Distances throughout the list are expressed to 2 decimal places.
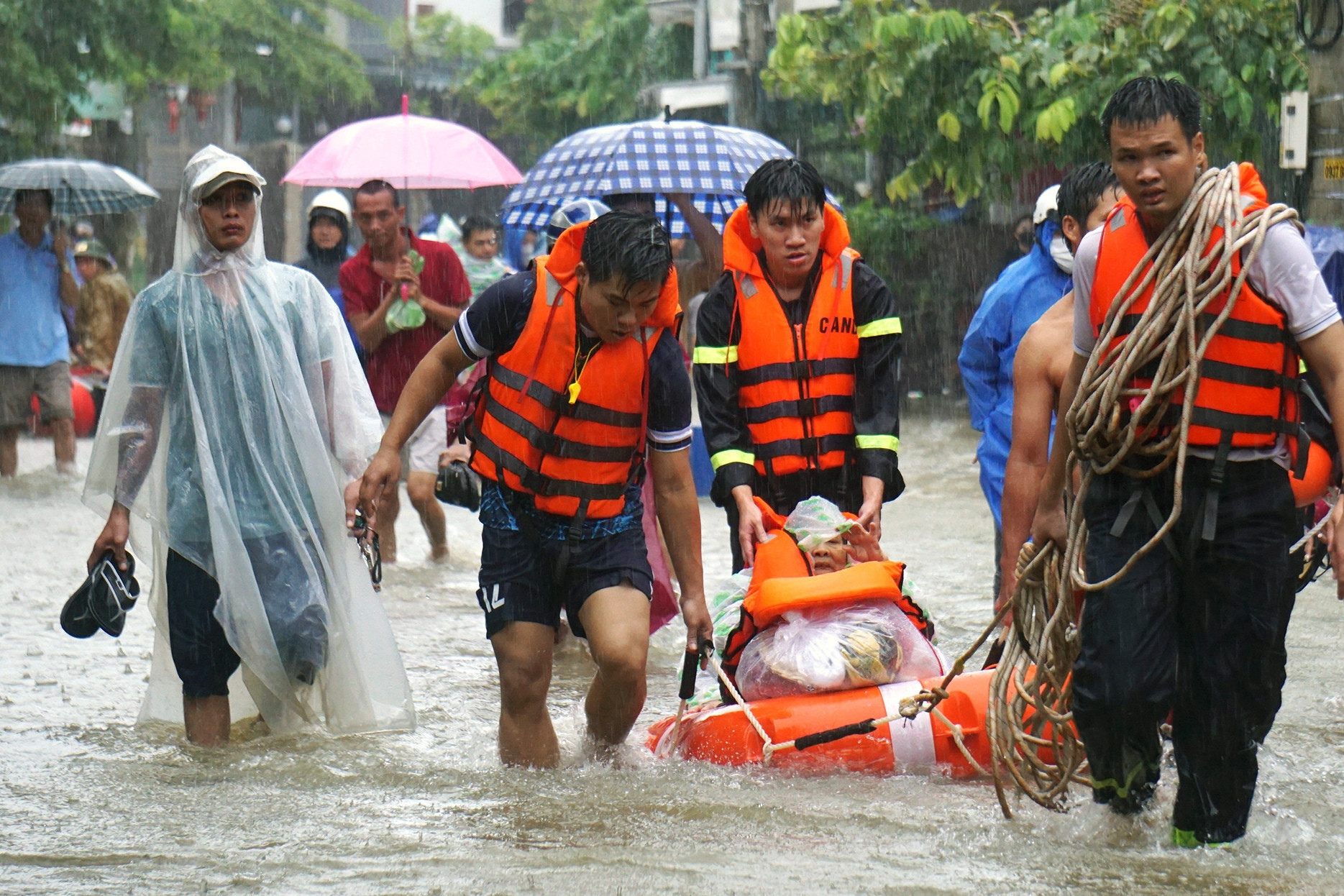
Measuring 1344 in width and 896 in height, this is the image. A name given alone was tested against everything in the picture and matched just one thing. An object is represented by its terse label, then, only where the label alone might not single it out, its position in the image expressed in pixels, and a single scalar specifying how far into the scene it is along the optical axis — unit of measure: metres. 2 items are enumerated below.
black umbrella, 25.86
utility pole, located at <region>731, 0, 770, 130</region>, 42.28
